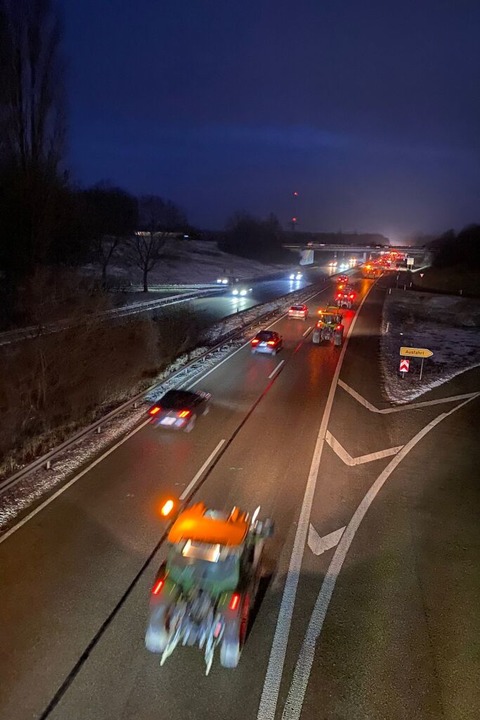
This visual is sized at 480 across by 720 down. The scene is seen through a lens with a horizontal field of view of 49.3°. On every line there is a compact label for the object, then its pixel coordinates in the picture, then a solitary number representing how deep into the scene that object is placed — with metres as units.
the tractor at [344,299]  49.47
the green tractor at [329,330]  32.25
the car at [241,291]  60.76
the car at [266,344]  28.89
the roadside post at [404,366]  24.08
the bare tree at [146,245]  60.61
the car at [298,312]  41.12
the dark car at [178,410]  16.91
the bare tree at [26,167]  27.39
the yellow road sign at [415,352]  23.25
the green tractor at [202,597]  7.16
